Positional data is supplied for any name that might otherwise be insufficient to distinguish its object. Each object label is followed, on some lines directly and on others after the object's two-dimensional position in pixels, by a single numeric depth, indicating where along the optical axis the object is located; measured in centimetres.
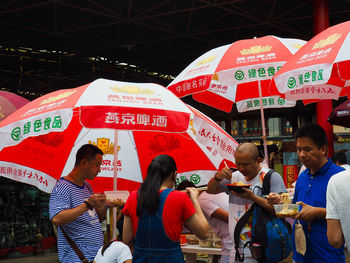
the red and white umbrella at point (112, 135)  363
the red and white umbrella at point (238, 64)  489
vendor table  523
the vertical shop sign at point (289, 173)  1777
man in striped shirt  370
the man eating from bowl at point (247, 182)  368
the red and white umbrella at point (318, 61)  339
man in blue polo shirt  321
